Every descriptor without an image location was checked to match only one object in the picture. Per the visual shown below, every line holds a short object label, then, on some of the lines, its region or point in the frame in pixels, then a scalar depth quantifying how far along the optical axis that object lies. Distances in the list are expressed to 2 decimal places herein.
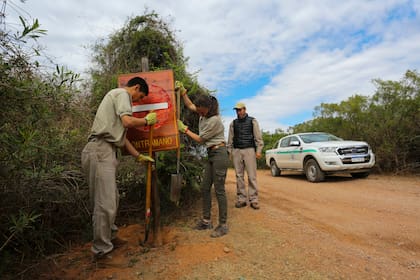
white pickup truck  7.74
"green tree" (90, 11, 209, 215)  4.68
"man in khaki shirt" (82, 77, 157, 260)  2.95
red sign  3.60
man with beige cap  5.20
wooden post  3.59
